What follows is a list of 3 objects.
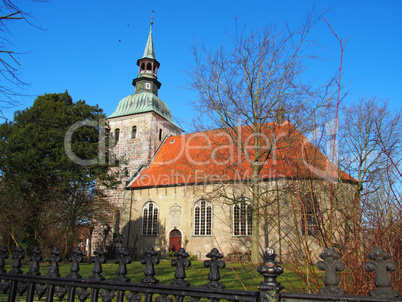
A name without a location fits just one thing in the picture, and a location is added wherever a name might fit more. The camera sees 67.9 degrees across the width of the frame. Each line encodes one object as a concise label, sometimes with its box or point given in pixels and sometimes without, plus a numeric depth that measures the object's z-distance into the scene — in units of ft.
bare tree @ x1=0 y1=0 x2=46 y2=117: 18.81
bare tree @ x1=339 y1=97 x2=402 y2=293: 8.85
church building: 54.65
